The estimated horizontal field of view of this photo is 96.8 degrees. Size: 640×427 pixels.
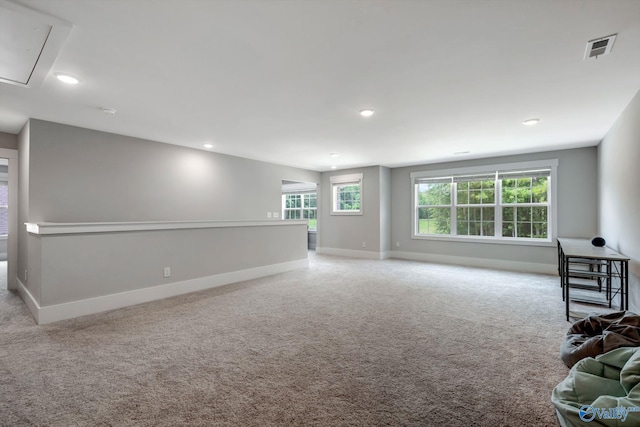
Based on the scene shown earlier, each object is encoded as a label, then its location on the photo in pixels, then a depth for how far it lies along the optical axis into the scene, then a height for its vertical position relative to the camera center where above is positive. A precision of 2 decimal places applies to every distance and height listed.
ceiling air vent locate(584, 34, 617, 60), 1.95 +1.19
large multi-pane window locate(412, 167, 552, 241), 5.57 +0.20
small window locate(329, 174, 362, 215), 7.52 +0.56
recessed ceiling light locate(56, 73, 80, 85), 2.50 +1.24
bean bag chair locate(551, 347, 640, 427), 1.27 -0.90
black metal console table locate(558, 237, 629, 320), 2.97 -0.70
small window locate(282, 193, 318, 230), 8.81 +0.26
